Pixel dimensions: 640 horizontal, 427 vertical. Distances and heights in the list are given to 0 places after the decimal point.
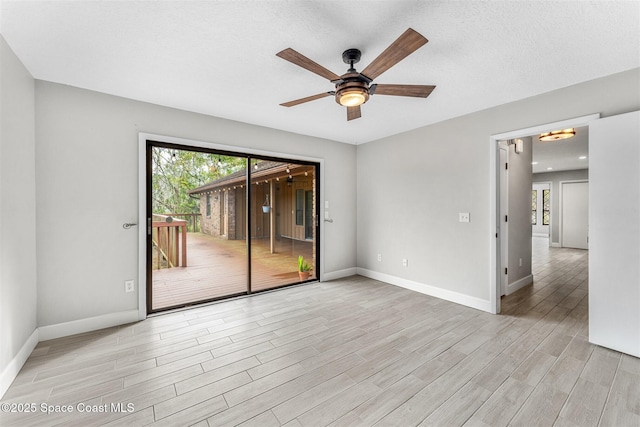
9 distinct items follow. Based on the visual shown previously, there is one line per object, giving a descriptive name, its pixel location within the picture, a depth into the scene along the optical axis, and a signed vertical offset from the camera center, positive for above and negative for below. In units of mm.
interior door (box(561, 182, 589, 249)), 8047 -124
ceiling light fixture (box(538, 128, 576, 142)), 4196 +1208
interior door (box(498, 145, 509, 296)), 3840 -141
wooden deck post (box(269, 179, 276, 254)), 4906 -68
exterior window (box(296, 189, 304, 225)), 5352 +85
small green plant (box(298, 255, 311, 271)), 4656 -950
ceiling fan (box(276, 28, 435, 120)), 1616 +1008
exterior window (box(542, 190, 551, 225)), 11031 +132
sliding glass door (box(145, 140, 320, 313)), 3469 -179
